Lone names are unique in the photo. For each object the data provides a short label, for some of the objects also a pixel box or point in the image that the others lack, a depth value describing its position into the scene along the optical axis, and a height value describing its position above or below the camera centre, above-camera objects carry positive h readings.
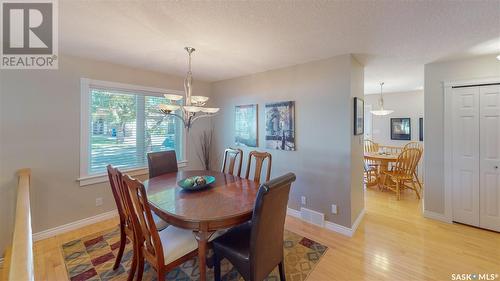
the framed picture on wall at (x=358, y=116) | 2.73 +0.32
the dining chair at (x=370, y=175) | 4.81 -0.87
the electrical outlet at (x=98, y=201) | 2.97 -0.90
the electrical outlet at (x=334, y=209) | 2.76 -0.94
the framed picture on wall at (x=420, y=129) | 5.22 +0.27
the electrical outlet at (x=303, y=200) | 3.08 -0.91
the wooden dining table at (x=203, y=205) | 1.52 -0.55
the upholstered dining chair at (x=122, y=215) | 1.72 -0.70
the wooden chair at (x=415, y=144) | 4.94 -0.13
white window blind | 2.96 +0.19
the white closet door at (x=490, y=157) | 2.62 -0.23
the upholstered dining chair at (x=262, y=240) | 1.41 -0.81
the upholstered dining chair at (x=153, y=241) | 1.45 -0.81
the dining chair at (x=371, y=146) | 5.59 -0.18
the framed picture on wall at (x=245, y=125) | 3.67 +0.27
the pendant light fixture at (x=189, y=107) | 2.09 +0.34
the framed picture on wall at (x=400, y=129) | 5.41 +0.29
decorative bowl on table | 2.08 -0.46
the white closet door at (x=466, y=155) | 2.76 -0.22
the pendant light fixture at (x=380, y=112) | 4.79 +0.64
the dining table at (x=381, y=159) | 4.17 -0.41
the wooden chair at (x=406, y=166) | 3.97 -0.53
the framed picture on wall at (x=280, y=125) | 3.17 +0.23
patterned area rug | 1.92 -1.26
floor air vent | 2.87 -1.11
